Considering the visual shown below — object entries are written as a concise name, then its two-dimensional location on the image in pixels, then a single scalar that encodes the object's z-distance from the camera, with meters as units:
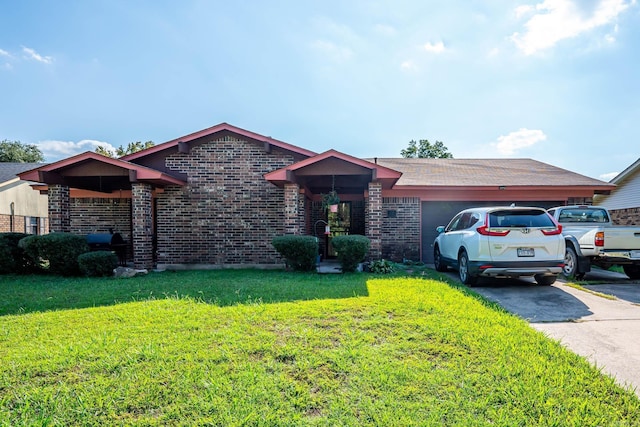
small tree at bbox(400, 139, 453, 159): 42.91
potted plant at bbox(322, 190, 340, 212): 9.52
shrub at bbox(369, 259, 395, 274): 8.66
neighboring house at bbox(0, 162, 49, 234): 19.86
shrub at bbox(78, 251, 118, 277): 8.27
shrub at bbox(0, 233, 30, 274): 8.64
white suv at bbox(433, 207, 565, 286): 6.45
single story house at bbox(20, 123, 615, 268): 9.07
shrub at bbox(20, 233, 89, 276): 8.37
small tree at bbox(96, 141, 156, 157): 34.87
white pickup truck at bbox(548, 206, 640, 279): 7.41
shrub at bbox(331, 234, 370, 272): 8.39
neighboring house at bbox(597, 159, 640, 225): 14.70
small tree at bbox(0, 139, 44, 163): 45.06
